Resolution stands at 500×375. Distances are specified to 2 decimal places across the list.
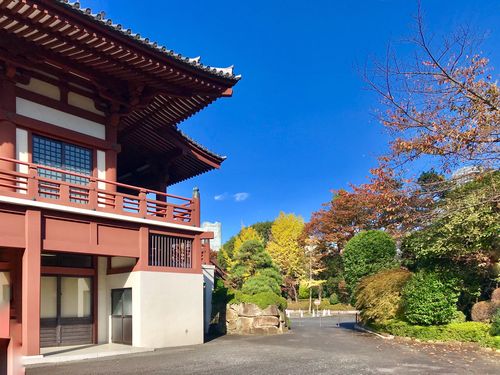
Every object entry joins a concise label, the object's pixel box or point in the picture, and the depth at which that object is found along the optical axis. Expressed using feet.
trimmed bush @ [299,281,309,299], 155.26
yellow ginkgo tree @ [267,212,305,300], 153.89
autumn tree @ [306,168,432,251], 134.04
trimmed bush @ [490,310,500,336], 40.70
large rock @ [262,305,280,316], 61.67
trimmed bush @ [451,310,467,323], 47.96
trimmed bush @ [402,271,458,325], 47.88
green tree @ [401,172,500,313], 41.69
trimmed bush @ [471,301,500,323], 44.57
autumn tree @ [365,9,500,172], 26.30
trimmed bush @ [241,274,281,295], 65.31
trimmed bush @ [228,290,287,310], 61.77
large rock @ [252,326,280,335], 60.49
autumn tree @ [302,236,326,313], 144.97
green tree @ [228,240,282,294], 70.33
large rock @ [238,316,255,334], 60.70
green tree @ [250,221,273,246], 224.72
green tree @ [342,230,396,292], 66.23
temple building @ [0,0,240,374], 34.31
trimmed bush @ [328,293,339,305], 141.59
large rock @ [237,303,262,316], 61.26
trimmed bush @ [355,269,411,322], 54.70
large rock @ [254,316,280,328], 61.05
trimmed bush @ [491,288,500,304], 44.87
